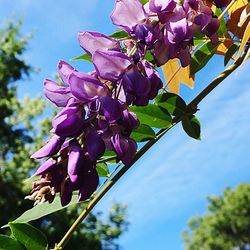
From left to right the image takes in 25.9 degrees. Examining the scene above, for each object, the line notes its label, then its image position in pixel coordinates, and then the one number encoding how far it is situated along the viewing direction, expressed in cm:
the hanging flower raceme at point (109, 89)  39
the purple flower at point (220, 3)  44
